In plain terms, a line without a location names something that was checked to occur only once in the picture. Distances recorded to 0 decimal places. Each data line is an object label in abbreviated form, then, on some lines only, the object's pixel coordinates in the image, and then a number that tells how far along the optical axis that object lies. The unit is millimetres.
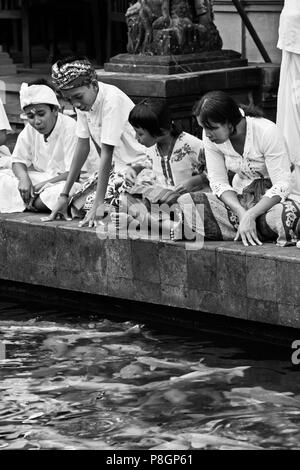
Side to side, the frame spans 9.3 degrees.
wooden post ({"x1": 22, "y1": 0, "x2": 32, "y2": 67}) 19926
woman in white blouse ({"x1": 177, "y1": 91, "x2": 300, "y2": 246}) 10644
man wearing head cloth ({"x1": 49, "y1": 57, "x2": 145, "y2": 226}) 11895
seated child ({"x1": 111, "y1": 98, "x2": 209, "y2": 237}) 11411
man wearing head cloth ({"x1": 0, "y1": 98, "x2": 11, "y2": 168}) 13408
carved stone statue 14175
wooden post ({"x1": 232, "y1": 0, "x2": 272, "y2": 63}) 16500
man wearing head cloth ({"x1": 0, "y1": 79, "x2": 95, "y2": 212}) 12622
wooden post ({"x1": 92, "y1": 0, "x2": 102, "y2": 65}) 20541
